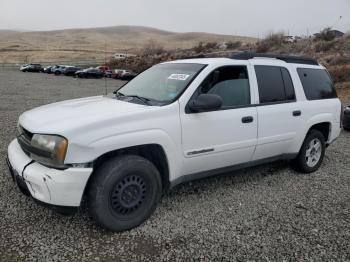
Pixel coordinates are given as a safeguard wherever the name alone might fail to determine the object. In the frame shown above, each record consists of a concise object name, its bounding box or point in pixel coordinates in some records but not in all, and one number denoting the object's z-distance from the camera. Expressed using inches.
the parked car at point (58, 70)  1600.3
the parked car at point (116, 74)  1392.5
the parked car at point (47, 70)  1710.1
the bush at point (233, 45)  1635.1
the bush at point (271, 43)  1305.4
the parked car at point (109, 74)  1430.9
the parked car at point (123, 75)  1290.0
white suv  123.0
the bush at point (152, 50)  1938.2
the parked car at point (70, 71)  1530.5
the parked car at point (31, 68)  1765.5
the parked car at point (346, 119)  346.9
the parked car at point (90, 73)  1396.4
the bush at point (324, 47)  1153.4
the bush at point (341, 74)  780.6
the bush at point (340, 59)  934.4
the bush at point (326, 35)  1285.7
